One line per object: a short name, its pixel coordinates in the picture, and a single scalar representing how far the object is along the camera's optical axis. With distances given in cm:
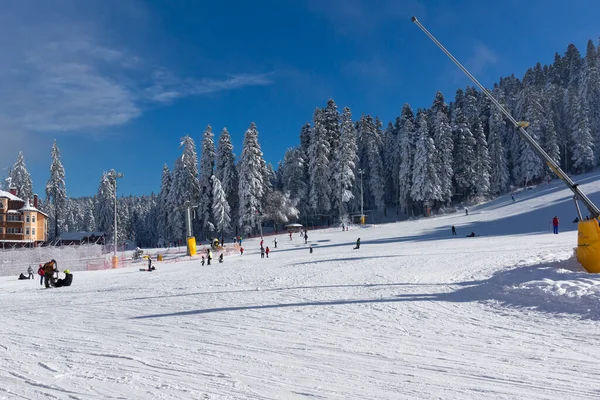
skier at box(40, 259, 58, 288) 1902
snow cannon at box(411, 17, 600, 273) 1179
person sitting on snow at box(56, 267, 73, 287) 1930
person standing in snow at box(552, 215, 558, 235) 2909
